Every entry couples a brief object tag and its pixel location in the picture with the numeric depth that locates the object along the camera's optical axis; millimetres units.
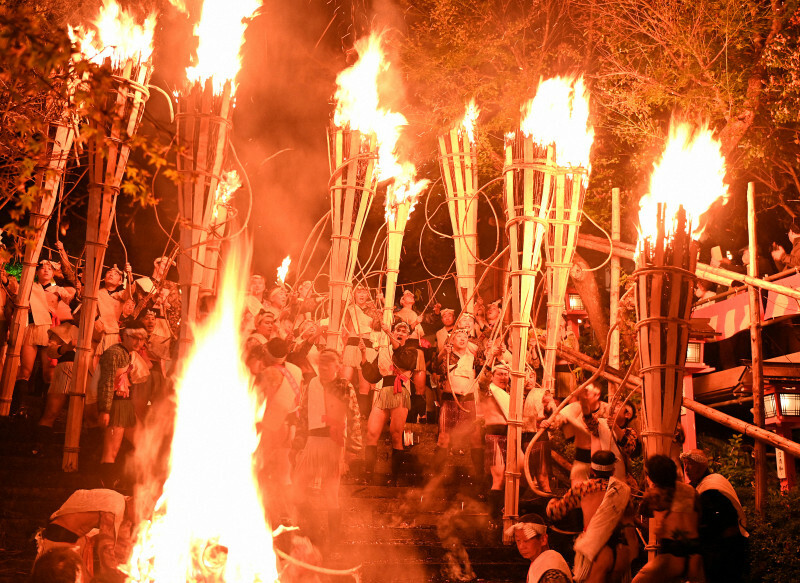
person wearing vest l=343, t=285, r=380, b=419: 11992
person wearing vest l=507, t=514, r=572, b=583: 6867
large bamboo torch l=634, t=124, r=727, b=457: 6875
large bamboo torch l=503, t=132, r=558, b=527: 9695
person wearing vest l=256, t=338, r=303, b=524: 9041
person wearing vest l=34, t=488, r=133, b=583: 7070
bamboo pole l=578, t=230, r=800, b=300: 10227
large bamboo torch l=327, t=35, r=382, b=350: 10586
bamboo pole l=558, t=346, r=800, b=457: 9438
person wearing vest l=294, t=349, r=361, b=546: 8828
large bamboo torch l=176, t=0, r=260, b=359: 7879
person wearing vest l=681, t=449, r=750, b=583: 6727
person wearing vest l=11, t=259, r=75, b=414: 10945
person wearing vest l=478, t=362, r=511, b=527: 9922
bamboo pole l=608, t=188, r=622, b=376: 12617
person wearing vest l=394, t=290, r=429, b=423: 11547
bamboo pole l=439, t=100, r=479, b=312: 13648
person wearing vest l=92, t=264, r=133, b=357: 11195
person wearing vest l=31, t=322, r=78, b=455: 9719
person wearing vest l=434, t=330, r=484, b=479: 10930
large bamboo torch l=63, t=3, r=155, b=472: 8844
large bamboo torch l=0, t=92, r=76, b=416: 9781
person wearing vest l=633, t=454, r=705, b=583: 6602
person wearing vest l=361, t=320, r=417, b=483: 10695
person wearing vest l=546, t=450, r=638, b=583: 7262
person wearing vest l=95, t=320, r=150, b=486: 9141
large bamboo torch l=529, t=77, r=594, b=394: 10117
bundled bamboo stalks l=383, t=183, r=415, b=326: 13936
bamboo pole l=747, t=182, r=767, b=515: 10078
